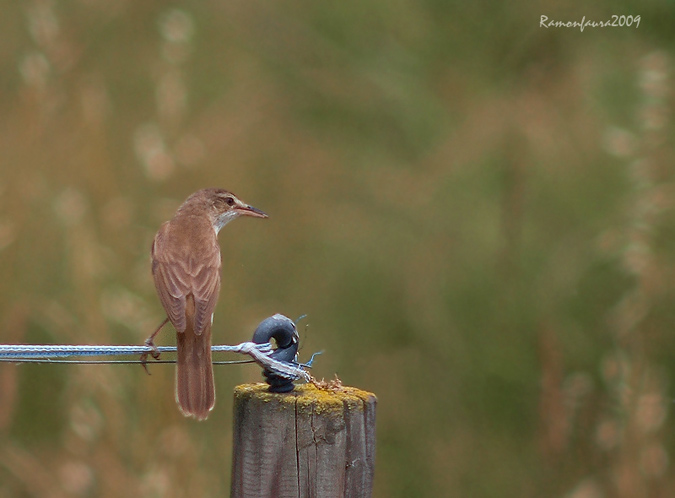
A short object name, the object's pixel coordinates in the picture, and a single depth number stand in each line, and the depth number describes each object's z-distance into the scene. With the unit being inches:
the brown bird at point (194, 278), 343.9
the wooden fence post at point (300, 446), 246.8
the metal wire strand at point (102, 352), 258.1
